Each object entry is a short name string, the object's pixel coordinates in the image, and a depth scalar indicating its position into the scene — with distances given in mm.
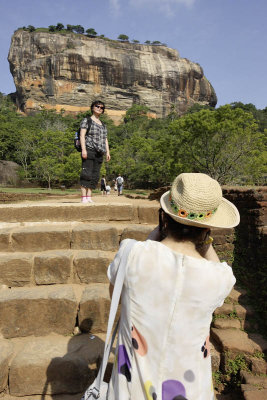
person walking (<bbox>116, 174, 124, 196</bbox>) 18516
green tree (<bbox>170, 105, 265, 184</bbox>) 15984
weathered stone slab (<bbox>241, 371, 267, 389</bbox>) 2492
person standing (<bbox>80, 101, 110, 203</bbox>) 4469
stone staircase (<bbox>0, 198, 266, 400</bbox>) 2090
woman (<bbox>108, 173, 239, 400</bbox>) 1044
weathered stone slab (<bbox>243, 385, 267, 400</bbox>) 2262
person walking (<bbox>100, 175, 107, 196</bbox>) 19364
